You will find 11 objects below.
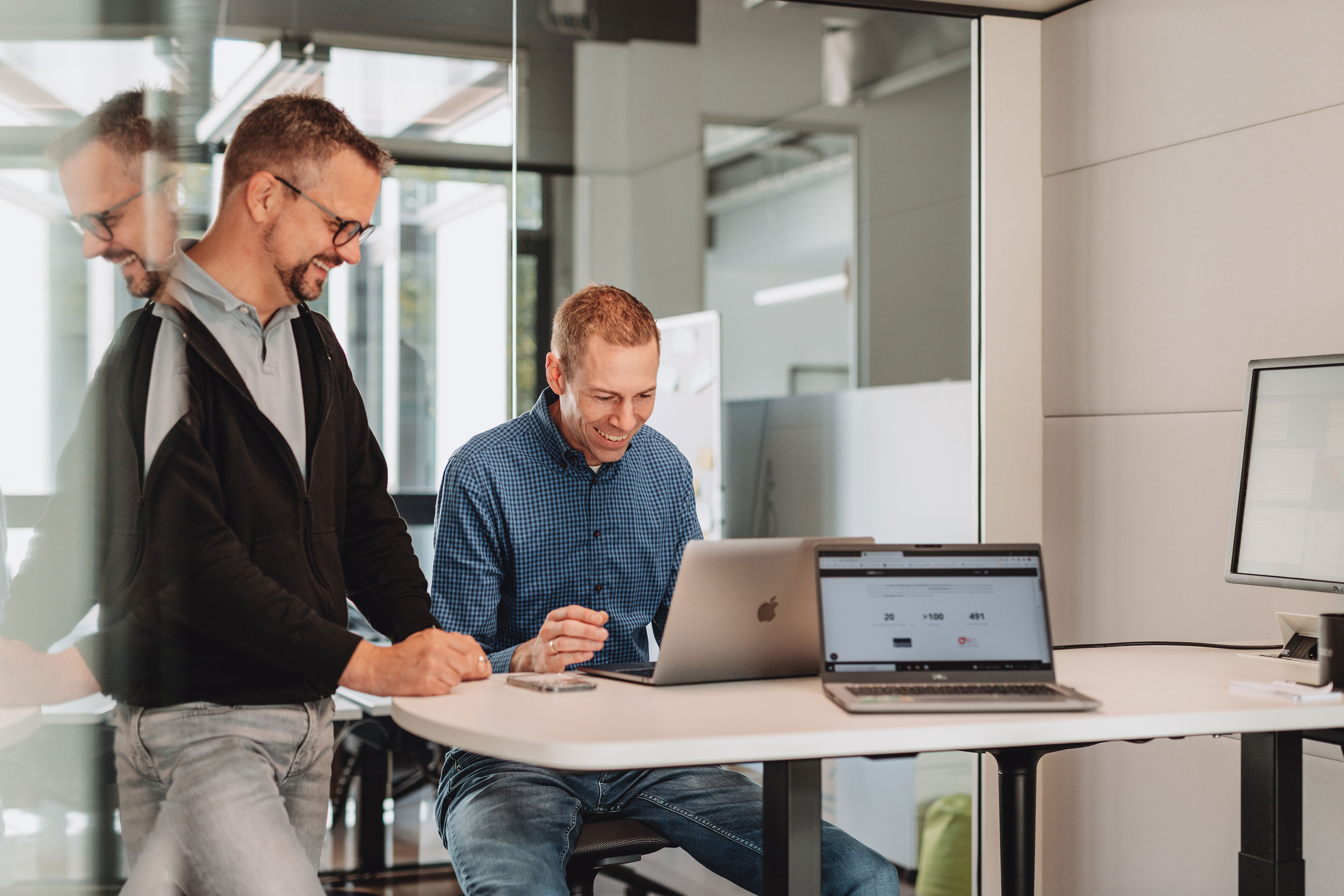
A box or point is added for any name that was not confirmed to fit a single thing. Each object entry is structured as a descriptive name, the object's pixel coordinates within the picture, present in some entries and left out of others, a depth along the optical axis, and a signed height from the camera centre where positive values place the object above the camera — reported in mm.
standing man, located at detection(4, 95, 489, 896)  1673 -126
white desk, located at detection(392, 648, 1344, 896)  1478 -349
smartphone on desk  1831 -341
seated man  1994 -203
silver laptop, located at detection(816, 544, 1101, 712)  1789 -238
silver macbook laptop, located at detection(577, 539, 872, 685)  1812 -242
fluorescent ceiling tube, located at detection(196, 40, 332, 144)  2547 +832
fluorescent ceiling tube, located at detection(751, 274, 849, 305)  6531 +857
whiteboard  4355 +168
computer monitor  2174 -49
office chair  1937 -617
